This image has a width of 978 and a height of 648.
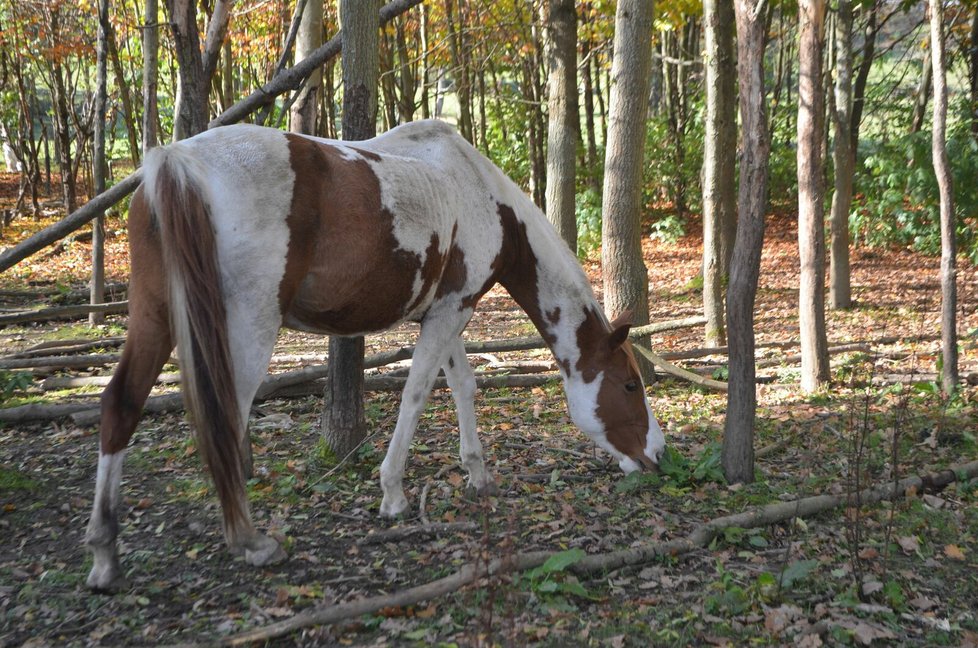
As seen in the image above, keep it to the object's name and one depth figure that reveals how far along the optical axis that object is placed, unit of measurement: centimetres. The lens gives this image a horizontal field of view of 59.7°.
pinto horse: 385
